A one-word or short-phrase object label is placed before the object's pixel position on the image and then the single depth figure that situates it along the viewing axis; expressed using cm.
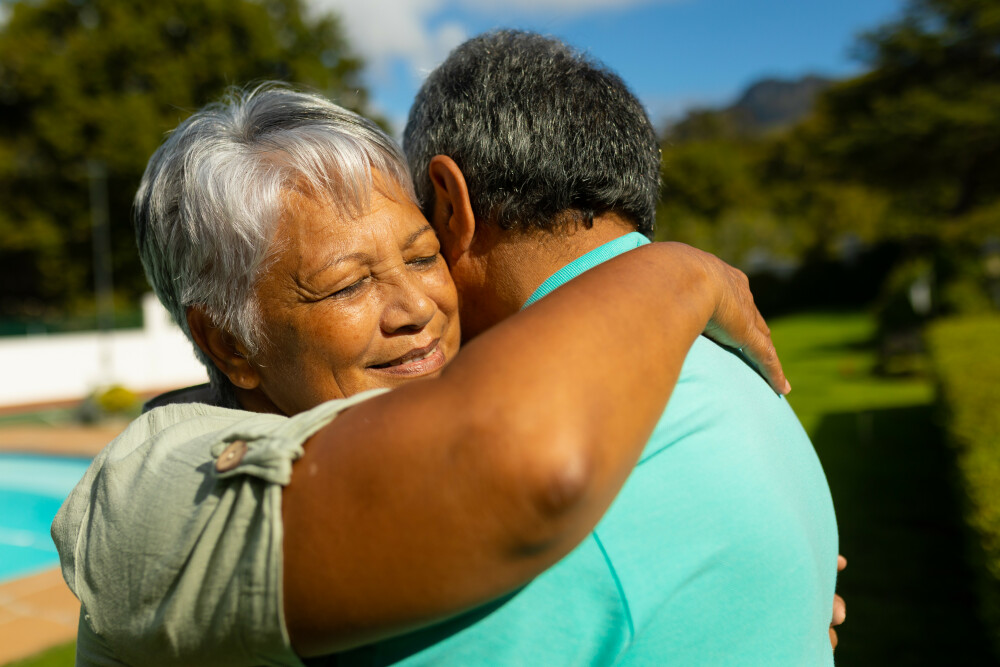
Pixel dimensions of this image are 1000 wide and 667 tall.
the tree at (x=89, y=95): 2738
